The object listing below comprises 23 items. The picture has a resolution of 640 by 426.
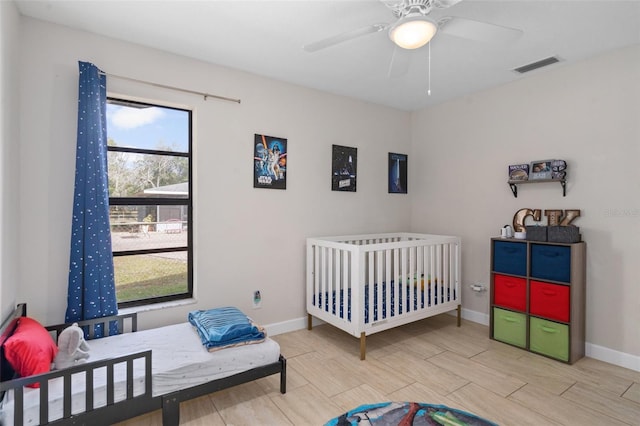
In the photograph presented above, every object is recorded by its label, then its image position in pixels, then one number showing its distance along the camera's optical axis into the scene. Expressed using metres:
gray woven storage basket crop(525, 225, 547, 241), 2.81
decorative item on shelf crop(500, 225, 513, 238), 3.11
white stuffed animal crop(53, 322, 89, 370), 1.85
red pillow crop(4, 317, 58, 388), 1.58
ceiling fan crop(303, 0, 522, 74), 1.68
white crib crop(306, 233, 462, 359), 2.73
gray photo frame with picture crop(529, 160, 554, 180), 2.94
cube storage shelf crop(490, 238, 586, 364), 2.63
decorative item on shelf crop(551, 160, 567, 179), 2.85
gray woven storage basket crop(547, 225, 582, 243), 2.68
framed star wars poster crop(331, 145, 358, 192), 3.60
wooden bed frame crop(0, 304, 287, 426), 1.51
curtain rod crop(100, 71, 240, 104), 2.43
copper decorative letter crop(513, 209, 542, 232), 3.05
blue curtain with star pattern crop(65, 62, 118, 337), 2.20
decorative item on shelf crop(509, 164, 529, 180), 3.10
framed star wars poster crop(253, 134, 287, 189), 3.09
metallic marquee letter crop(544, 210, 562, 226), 2.90
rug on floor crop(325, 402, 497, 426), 1.53
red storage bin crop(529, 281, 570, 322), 2.64
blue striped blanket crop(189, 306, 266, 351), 2.13
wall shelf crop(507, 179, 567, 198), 2.87
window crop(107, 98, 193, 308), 2.59
